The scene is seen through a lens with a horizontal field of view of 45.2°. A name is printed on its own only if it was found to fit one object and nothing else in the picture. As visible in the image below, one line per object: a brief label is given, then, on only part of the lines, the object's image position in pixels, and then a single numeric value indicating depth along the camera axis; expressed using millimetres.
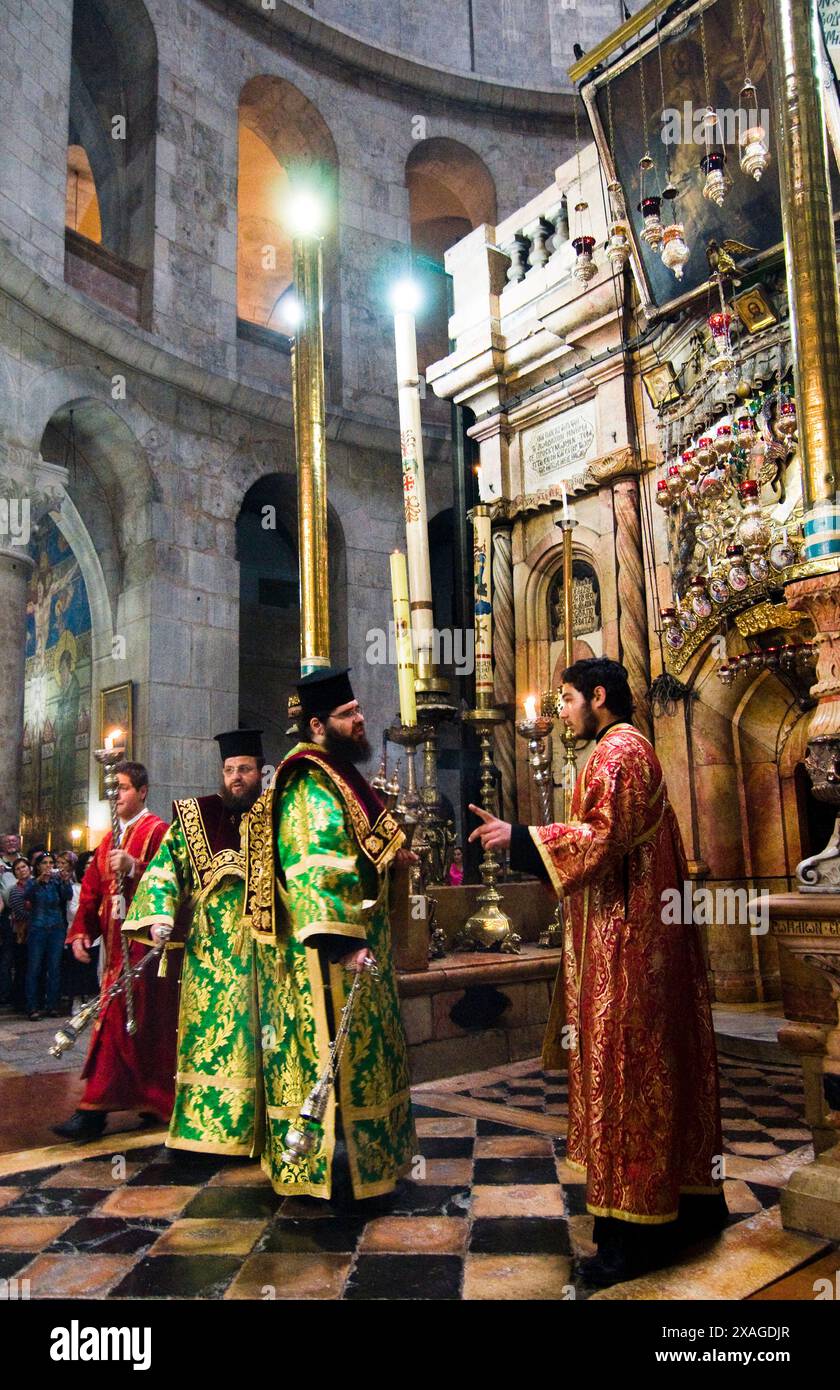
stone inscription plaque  8469
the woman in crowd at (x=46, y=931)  8367
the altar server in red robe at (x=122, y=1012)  4309
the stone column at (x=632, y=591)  7711
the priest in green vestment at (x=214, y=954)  3896
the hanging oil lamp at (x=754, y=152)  5090
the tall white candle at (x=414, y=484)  5066
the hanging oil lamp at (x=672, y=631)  7309
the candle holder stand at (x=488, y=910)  5625
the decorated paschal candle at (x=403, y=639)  4848
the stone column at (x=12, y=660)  9289
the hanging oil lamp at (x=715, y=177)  5271
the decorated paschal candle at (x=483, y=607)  5719
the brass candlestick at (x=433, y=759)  5188
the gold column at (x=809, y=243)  3477
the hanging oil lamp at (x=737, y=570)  6395
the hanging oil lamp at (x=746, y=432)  6113
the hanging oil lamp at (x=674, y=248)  5465
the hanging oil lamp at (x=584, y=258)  6766
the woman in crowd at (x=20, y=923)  8547
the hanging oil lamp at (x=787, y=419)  6418
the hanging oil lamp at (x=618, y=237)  6383
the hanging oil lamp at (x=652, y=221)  5676
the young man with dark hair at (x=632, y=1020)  2715
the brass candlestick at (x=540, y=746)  5577
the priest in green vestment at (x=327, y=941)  3281
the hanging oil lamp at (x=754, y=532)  6191
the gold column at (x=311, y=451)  4500
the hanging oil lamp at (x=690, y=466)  6848
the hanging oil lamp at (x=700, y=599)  6957
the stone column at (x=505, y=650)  8828
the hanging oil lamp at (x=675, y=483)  7086
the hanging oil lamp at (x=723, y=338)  6078
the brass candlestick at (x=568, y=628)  5703
